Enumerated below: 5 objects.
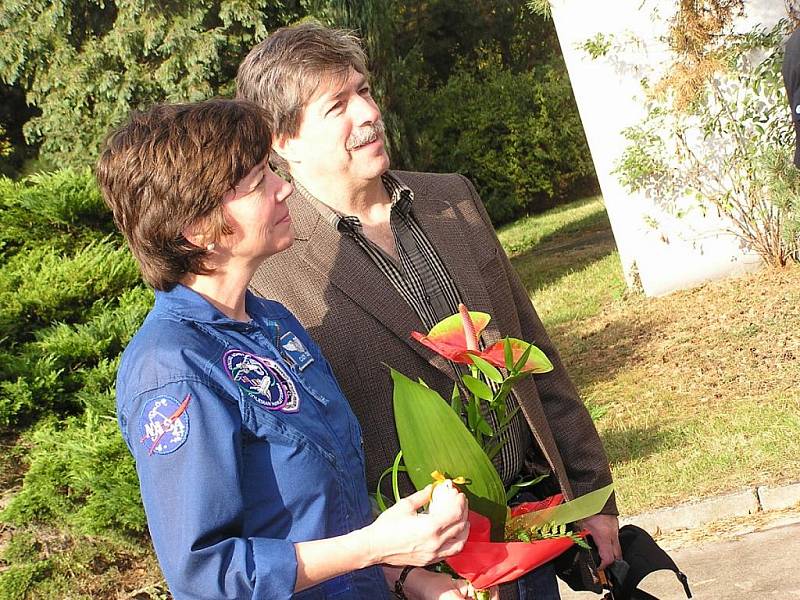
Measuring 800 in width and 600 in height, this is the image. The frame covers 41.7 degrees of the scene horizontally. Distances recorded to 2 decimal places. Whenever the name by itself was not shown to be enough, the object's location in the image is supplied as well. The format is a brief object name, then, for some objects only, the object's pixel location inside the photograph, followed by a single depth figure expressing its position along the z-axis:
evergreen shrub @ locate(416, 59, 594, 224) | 19.36
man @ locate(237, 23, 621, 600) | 2.43
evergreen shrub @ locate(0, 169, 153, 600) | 4.23
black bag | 2.61
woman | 1.68
